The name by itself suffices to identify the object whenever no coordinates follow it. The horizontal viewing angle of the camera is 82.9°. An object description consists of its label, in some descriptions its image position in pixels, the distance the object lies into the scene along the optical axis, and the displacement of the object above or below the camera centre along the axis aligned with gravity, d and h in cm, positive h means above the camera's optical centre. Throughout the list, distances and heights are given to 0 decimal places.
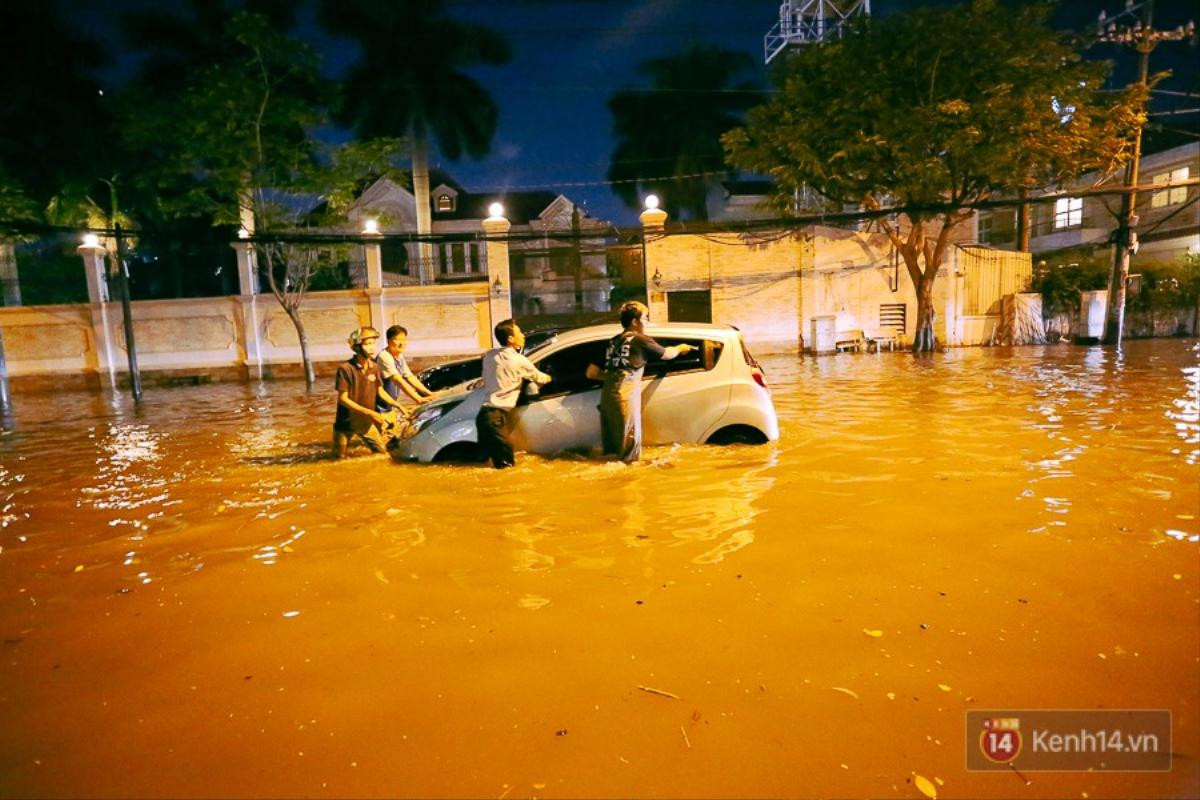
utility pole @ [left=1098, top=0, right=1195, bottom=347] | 1870 +372
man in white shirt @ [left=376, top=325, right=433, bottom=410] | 727 -49
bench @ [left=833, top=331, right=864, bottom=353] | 2197 -111
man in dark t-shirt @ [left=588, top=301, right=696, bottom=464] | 612 -58
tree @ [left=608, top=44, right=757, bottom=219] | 3209 +917
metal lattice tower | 2816 +1230
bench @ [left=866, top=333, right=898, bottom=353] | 2205 -119
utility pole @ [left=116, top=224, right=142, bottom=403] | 1659 +31
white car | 655 -84
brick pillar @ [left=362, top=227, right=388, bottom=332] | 2030 +114
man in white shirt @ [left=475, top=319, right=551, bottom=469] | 616 -62
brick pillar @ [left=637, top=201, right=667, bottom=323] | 2111 +96
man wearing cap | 689 -72
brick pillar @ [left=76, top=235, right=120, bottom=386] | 2030 +52
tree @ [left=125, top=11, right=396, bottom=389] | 1619 +467
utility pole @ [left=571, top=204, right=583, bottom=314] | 2021 +117
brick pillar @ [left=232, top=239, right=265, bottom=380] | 2025 +39
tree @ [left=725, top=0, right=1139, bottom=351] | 1745 +506
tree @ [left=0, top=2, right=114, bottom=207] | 2189 +729
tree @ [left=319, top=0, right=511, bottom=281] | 2522 +917
